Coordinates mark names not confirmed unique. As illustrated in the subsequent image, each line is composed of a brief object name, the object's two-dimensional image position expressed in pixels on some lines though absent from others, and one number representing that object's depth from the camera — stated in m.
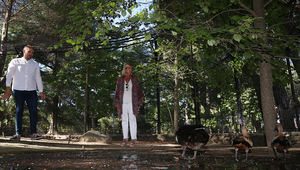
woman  7.44
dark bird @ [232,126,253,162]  4.62
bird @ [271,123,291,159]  4.59
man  7.09
